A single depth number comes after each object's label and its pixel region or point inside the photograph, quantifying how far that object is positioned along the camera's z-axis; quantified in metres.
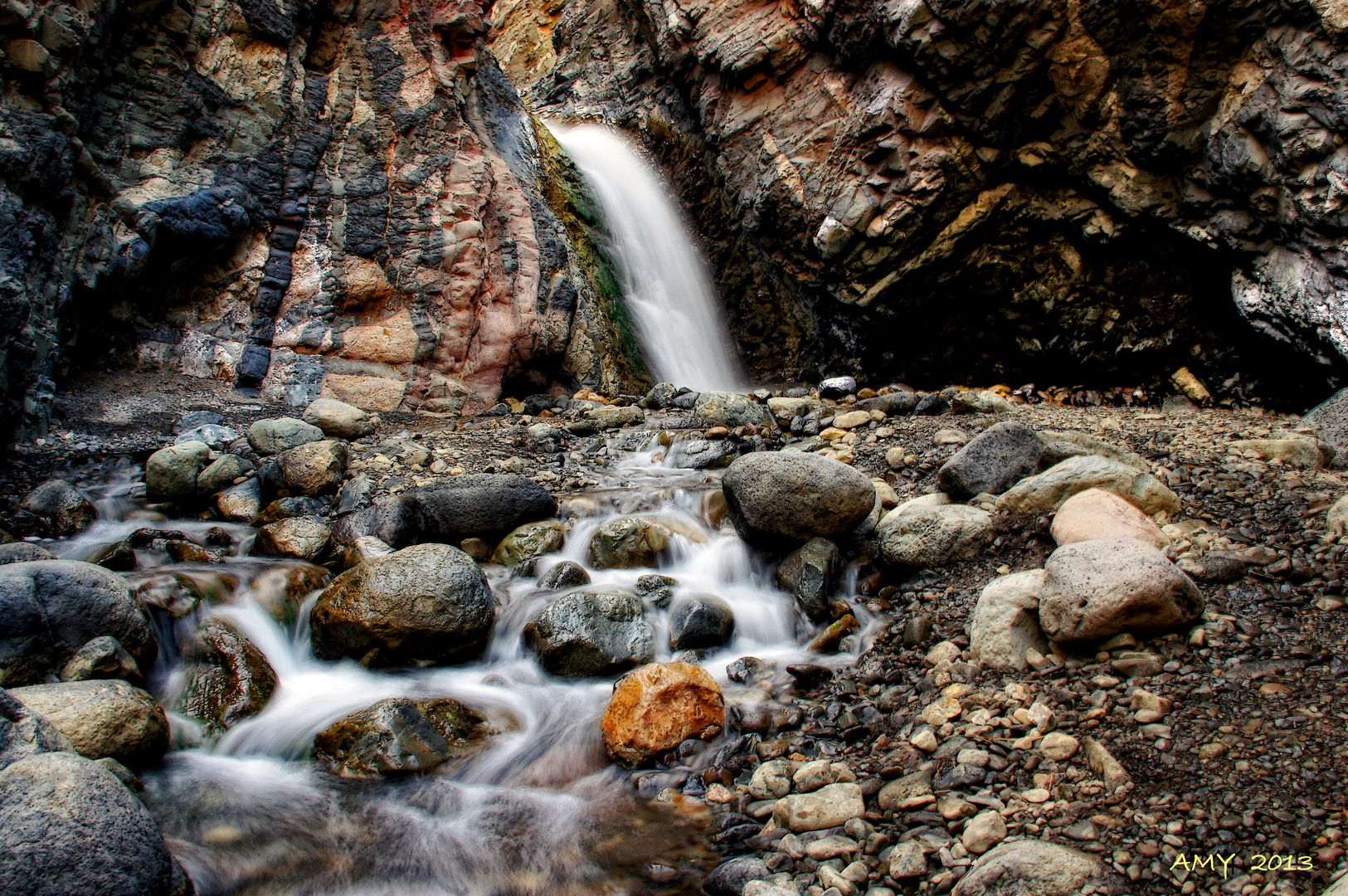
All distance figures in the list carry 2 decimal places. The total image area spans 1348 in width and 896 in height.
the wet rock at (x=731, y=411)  9.23
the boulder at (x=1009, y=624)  3.38
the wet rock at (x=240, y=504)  6.29
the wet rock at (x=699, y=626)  4.67
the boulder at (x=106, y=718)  3.08
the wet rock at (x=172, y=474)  6.39
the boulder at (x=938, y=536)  4.63
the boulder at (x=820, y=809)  2.80
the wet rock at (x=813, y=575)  4.82
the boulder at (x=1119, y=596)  3.03
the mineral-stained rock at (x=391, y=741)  3.56
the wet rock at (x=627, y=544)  5.78
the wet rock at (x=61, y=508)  5.67
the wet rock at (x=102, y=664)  3.57
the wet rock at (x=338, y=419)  8.32
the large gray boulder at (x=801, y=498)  5.15
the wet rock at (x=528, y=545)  5.75
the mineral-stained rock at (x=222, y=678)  3.91
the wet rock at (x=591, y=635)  4.45
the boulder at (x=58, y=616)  3.53
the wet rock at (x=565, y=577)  5.35
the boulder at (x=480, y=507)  5.95
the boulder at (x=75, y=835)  2.09
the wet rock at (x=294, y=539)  5.63
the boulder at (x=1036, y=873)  2.02
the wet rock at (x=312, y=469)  6.68
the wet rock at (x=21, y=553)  4.62
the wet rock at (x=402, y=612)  4.40
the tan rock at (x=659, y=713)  3.56
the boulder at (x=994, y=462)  5.24
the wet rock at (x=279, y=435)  7.43
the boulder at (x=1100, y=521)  3.86
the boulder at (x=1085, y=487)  4.31
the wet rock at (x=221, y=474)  6.50
